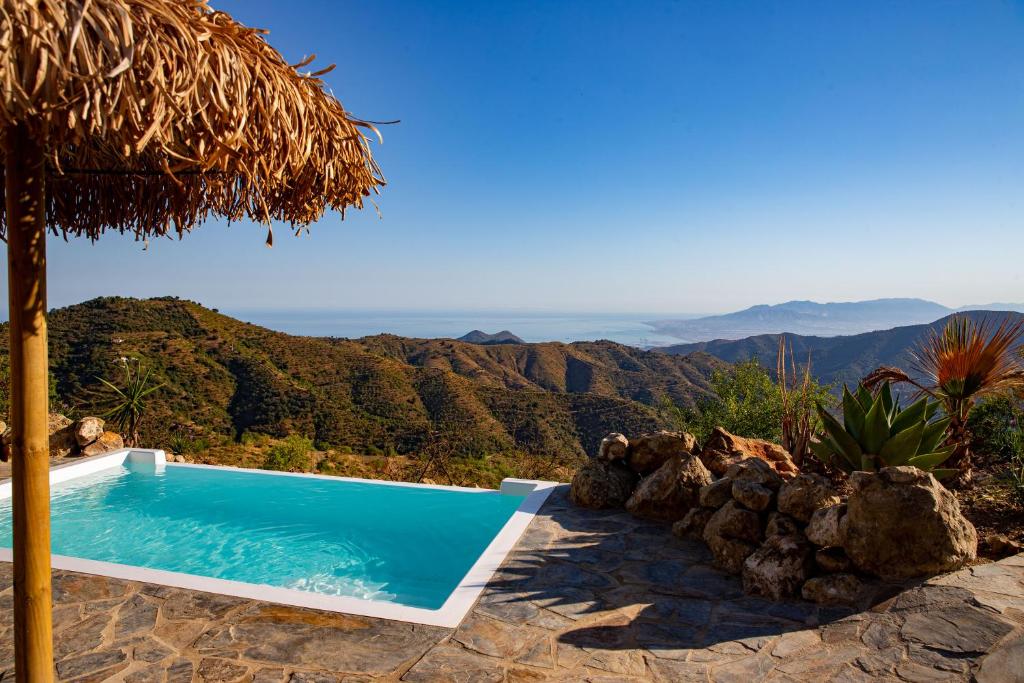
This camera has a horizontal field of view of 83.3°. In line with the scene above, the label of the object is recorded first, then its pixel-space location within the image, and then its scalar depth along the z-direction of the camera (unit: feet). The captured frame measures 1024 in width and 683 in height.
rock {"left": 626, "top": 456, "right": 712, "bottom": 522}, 16.40
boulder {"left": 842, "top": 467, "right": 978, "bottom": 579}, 10.98
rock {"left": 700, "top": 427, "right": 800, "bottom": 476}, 17.62
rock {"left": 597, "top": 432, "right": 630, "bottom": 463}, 18.84
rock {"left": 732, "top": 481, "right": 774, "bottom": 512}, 13.94
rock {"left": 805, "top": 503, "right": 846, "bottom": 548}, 11.92
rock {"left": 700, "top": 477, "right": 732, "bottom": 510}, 15.08
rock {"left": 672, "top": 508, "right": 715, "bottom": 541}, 15.07
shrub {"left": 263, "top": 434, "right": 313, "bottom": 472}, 35.83
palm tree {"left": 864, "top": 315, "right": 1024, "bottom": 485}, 16.43
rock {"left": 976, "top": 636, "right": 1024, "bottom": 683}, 7.97
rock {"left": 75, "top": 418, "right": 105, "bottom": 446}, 27.07
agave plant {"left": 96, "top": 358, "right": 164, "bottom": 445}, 32.27
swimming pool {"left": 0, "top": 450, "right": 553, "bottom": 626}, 13.21
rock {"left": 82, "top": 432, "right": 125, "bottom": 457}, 27.02
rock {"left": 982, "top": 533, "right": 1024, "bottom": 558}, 11.96
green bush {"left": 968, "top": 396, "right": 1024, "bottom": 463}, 16.80
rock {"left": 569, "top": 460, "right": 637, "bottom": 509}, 17.51
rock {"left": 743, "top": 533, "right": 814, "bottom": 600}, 11.76
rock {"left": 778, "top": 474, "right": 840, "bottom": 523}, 13.19
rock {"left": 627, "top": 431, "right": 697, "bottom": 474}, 18.54
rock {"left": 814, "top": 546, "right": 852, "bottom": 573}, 11.71
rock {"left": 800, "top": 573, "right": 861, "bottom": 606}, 11.11
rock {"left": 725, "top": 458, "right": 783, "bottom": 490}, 14.51
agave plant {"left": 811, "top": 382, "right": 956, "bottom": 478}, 14.08
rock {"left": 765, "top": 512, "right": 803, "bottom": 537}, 13.10
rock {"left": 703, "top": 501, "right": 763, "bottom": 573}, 13.26
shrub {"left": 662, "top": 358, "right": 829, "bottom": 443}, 34.94
